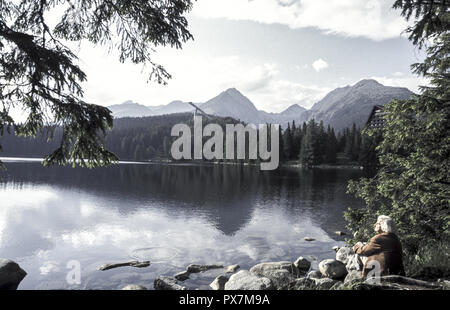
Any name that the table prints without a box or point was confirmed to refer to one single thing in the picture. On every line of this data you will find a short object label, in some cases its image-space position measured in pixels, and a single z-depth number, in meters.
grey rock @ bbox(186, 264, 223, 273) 16.31
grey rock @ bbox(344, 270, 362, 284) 8.99
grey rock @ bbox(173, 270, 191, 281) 15.14
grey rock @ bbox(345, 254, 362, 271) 13.00
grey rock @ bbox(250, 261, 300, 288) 12.82
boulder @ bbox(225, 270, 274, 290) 9.18
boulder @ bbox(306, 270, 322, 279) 13.20
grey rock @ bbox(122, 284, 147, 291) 12.09
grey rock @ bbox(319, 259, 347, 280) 13.11
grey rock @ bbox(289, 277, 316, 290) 9.23
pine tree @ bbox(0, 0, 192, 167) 7.35
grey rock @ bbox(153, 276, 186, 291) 13.10
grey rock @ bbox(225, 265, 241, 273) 16.28
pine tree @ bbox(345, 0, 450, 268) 9.42
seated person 7.52
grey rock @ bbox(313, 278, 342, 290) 9.57
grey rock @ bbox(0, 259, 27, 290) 13.75
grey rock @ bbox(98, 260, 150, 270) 16.77
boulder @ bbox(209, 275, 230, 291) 13.38
